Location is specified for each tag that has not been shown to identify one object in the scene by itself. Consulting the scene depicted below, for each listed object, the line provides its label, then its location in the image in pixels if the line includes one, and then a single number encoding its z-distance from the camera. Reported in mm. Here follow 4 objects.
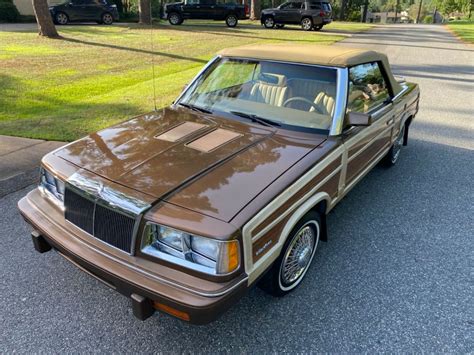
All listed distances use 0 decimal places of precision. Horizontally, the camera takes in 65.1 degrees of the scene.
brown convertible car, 2037
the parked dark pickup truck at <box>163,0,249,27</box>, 24234
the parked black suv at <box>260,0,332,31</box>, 23609
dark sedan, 21156
